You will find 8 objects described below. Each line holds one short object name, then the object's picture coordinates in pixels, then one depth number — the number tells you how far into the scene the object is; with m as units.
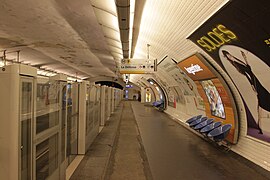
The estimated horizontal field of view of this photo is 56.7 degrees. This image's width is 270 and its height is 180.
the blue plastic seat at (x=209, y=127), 8.08
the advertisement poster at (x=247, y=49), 3.84
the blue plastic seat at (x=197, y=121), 9.46
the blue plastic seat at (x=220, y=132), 7.12
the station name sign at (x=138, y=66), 11.07
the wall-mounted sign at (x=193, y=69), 7.80
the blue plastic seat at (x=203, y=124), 8.81
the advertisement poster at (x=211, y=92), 7.15
